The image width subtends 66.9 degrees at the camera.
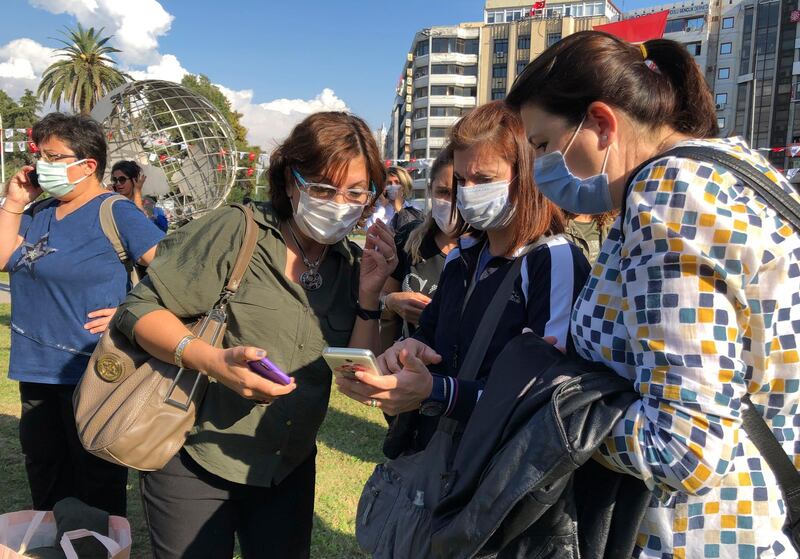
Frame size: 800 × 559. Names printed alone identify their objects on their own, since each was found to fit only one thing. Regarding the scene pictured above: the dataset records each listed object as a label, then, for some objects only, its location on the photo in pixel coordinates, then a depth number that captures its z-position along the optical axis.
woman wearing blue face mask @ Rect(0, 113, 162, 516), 3.08
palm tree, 37.41
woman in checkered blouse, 0.99
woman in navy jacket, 1.62
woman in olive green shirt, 1.94
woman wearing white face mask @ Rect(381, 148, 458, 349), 3.34
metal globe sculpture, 10.89
